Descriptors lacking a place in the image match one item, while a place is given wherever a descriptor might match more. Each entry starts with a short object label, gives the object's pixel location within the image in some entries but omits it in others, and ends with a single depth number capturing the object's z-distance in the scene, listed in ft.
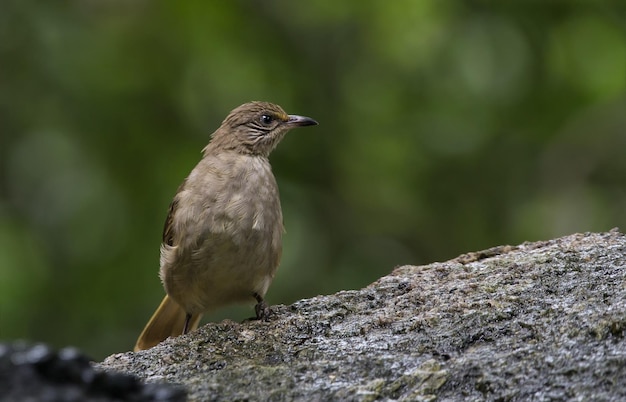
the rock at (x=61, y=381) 15.46
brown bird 30.45
